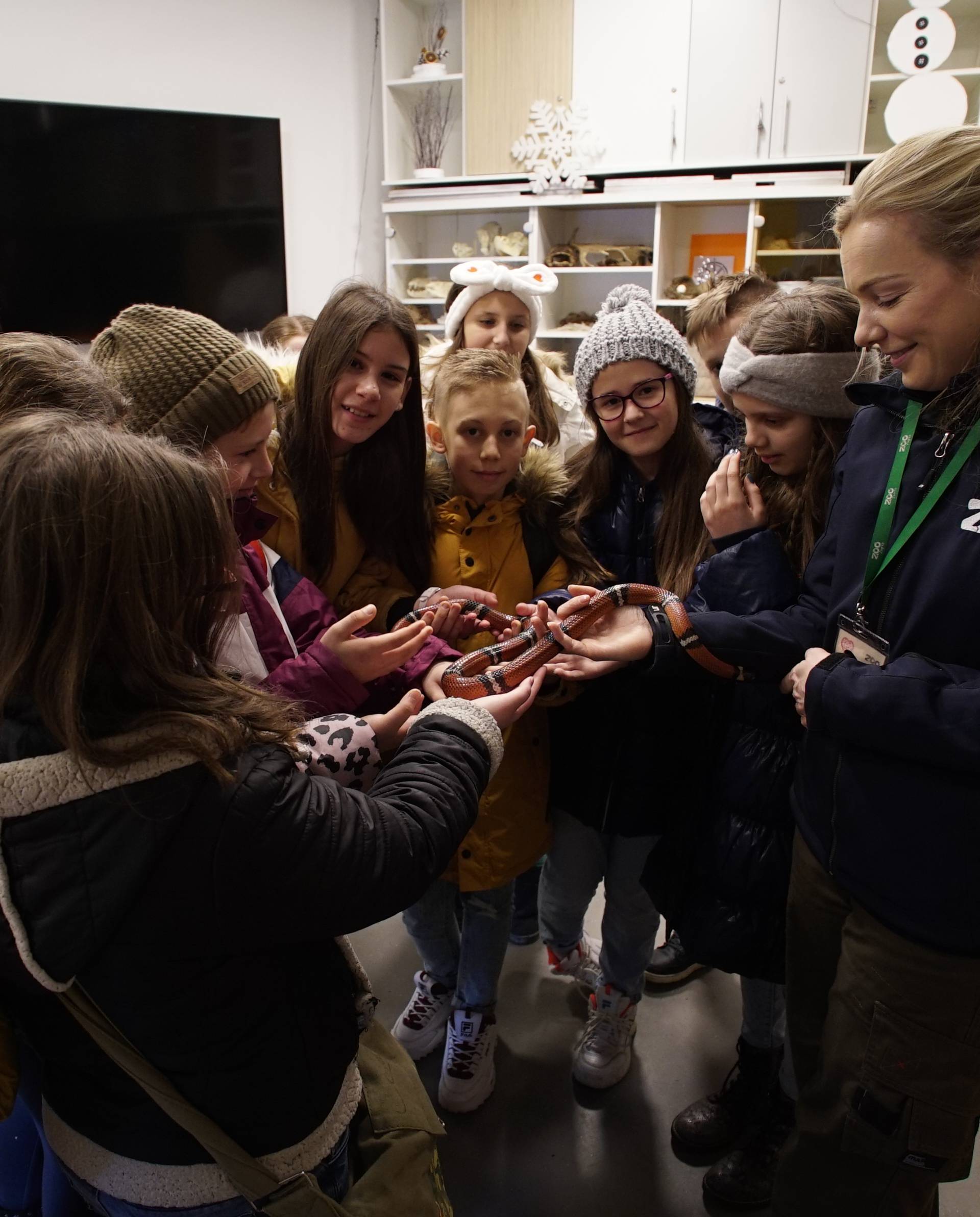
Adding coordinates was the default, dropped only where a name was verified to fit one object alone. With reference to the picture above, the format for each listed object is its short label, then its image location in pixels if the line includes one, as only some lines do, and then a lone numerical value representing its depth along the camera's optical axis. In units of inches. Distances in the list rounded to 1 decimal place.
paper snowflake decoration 193.0
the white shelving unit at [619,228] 181.8
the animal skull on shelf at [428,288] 218.1
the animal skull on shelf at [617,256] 199.3
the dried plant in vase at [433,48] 205.8
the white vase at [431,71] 205.2
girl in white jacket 96.3
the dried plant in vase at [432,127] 215.8
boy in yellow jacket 67.3
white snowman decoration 160.1
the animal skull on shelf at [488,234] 211.0
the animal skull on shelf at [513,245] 205.3
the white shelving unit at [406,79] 206.2
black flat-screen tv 161.0
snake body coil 57.1
